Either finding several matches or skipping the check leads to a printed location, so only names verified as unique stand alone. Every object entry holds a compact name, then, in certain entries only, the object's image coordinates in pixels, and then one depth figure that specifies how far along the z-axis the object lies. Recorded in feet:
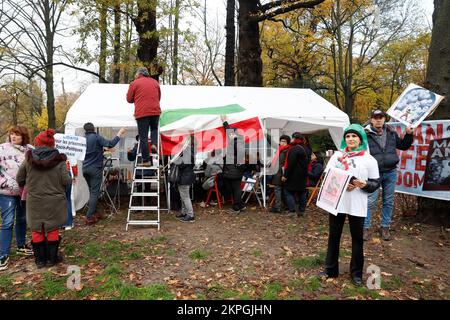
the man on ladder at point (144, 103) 20.75
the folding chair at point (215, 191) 26.55
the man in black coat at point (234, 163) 23.97
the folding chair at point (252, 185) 27.07
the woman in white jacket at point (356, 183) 11.50
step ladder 19.66
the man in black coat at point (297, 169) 22.80
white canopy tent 24.16
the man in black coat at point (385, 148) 16.20
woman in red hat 13.39
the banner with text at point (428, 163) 17.75
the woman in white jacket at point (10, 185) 14.33
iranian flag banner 22.54
